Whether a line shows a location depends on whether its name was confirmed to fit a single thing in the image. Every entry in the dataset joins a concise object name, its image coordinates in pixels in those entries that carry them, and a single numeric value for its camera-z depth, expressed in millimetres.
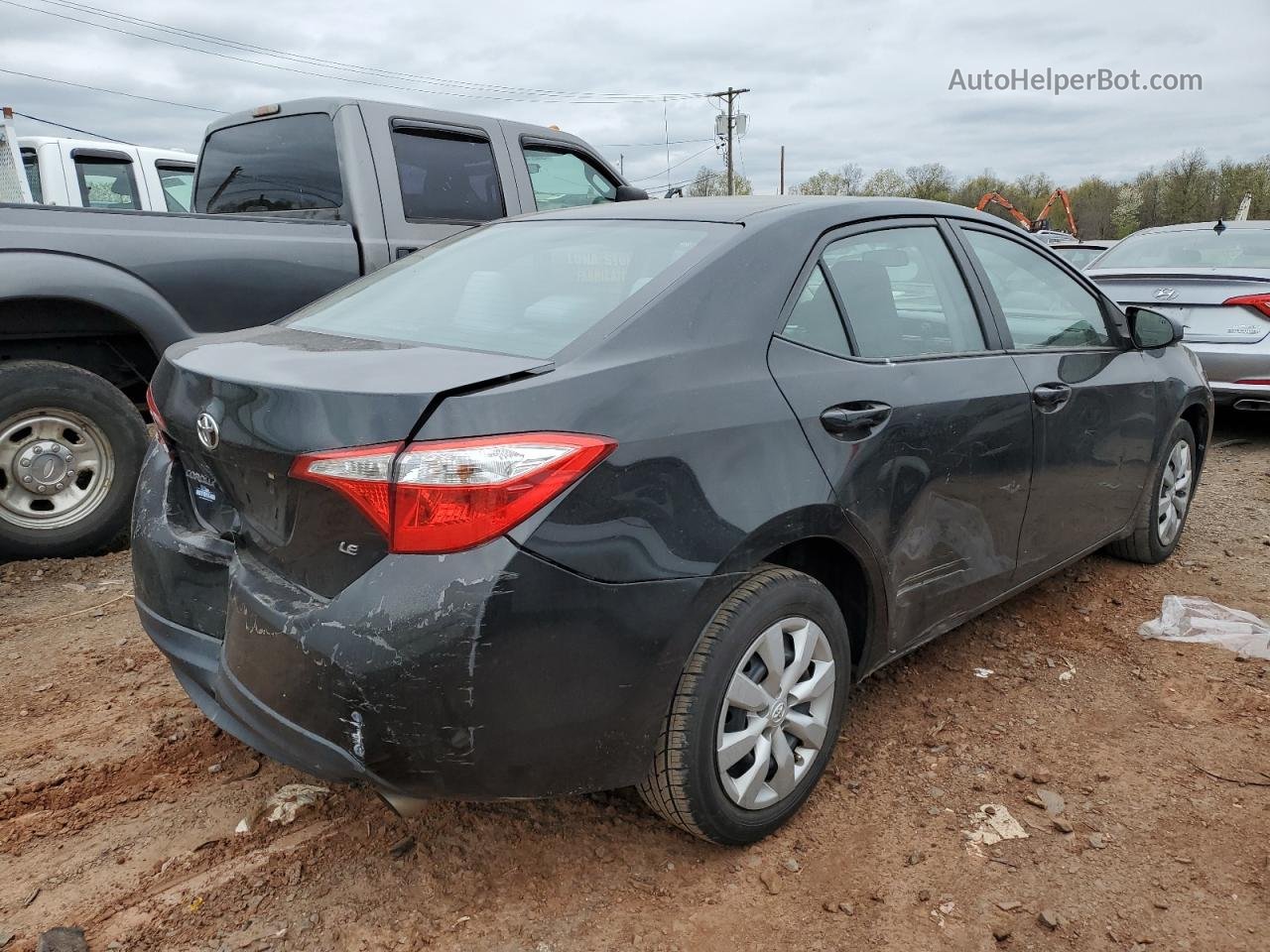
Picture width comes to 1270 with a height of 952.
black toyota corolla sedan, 1933
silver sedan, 6664
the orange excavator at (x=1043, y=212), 23861
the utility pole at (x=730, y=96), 50031
